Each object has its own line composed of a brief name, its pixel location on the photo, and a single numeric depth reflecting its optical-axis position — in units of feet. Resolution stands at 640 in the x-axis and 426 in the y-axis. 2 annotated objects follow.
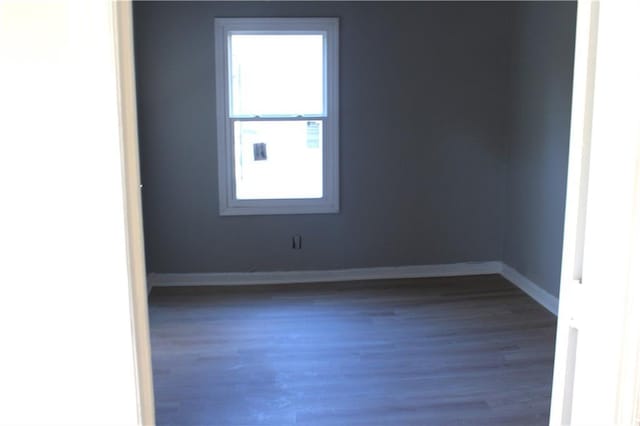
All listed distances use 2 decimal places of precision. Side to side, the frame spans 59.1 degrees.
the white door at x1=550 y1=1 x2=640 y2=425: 3.05
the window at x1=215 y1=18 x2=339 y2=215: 14.48
